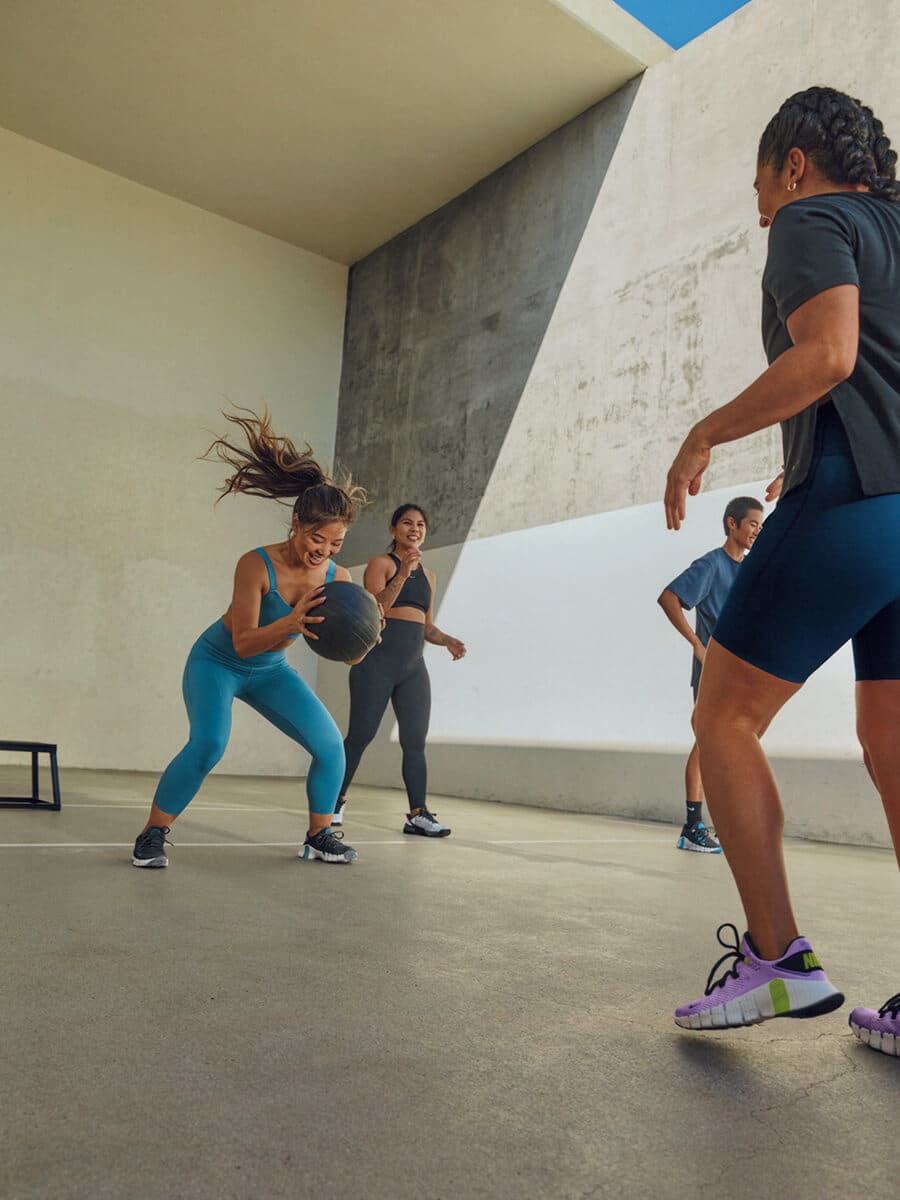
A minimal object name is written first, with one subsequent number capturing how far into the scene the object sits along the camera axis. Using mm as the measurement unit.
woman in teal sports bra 3010
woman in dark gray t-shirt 1408
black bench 4594
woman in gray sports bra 4586
